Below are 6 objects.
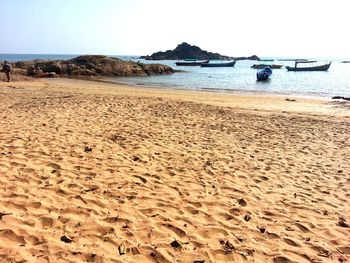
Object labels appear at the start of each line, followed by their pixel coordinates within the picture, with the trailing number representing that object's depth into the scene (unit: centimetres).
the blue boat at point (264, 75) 4974
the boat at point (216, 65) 9538
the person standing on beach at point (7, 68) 2672
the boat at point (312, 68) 7381
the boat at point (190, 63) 10271
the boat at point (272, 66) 8869
